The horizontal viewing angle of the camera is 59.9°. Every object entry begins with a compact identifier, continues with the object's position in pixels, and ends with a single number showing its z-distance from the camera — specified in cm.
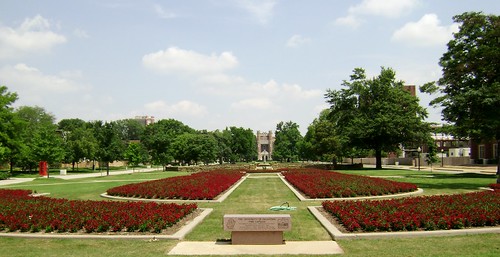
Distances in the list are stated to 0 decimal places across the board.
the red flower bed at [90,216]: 1159
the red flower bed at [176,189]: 2012
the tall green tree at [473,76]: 2536
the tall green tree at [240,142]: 13200
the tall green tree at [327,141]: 6294
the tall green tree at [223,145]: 12262
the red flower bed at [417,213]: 1116
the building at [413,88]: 10594
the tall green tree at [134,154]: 8196
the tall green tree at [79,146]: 7125
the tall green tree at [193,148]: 8075
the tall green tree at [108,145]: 4994
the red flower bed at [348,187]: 1966
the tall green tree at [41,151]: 5216
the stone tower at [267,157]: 19500
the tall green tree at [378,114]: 5328
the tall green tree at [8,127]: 4988
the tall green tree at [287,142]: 12850
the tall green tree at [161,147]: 7712
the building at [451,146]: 9194
